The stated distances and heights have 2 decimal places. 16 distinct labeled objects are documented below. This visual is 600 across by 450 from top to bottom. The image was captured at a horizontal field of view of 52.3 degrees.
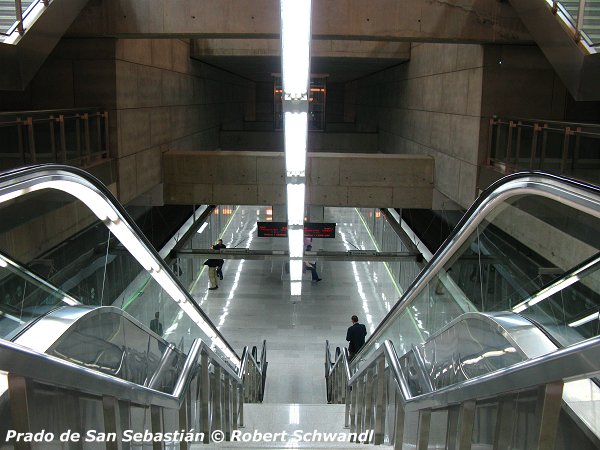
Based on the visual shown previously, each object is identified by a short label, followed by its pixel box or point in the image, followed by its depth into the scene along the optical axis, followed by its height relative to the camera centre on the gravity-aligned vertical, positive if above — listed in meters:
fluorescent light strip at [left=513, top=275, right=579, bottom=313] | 2.83 -0.86
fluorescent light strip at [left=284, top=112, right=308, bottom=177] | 6.46 -0.39
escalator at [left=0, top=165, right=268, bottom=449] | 1.92 -1.01
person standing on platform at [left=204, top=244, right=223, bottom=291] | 16.45 -4.44
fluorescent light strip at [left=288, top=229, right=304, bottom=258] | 10.56 -2.44
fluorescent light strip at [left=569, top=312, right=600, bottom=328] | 2.35 -0.81
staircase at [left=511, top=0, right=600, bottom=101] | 7.69 +0.87
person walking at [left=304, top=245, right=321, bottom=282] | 17.58 -4.52
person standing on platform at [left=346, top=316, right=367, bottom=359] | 10.17 -3.71
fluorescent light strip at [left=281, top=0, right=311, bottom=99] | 4.80 +0.53
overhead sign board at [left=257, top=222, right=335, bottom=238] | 14.39 -2.84
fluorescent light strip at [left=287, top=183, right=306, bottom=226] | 8.59 -1.41
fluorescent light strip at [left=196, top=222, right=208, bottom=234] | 17.43 -3.48
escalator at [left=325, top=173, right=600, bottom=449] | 1.95 -0.99
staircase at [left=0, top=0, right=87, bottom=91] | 7.55 +0.83
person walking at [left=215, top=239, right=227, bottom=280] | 16.69 -4.50
